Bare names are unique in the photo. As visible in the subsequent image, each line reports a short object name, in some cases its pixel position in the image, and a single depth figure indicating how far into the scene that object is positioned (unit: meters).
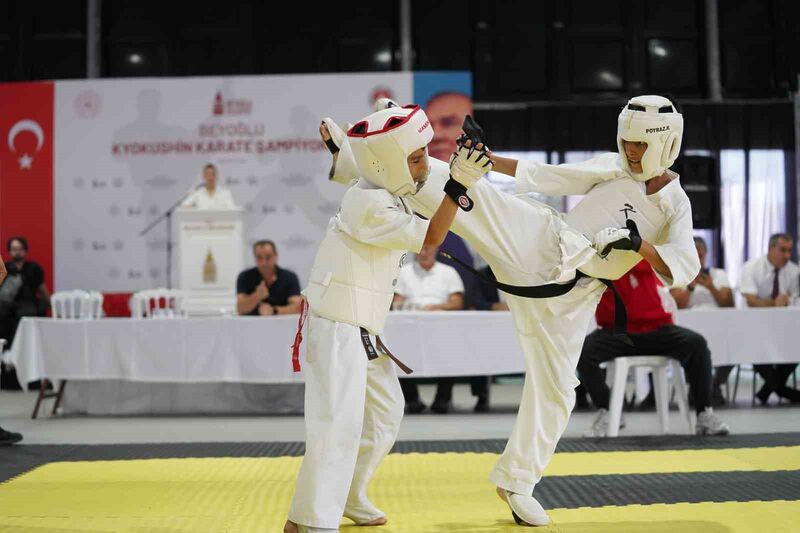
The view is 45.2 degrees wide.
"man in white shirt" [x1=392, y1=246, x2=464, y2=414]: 7.10
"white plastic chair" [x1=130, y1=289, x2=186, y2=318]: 6.88
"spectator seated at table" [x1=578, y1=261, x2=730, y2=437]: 5.38
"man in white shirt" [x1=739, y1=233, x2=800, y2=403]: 7.54
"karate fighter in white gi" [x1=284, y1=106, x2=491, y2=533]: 2.61
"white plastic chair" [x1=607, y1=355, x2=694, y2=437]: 5.29
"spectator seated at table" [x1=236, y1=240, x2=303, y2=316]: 6.85
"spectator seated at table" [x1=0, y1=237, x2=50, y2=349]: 8.24
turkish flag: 9.62
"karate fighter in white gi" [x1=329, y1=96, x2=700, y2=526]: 3.01
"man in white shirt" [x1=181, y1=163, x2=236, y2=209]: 7.93
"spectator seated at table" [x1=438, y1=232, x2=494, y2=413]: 7.29
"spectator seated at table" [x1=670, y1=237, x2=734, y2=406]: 7.30
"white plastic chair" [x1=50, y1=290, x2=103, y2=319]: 7.07
